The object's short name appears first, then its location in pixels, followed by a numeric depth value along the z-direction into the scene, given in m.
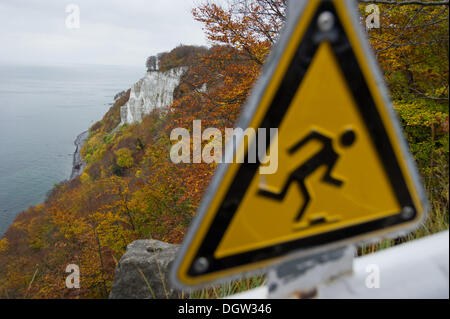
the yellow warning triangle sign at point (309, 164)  0.53
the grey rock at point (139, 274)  3.44
